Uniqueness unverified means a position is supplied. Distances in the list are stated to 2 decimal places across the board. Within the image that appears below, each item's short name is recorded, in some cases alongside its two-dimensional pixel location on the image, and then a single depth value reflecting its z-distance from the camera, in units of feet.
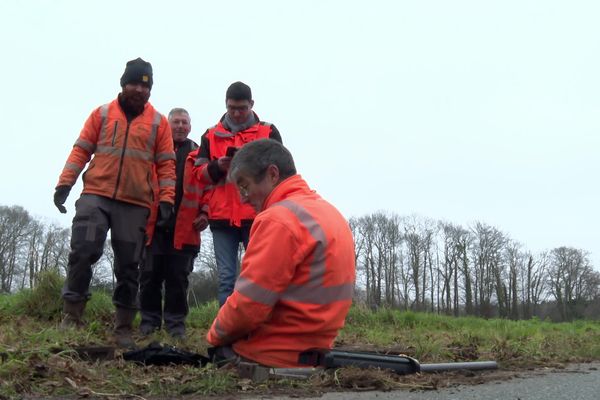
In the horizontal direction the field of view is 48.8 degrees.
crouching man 10.23
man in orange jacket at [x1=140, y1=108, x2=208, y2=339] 19.15
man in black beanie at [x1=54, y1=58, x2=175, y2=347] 16.90
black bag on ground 12.25
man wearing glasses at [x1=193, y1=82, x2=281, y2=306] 17.93
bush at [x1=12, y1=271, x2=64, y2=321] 21.93
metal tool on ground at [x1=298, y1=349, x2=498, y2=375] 11.00
